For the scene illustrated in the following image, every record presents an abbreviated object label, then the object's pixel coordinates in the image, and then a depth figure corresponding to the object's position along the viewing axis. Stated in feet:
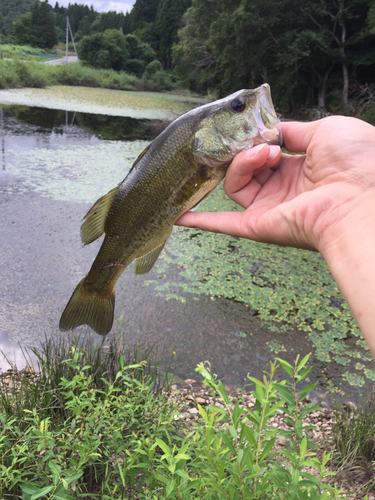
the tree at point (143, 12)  202.49
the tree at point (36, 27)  194.90
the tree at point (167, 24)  161.99
